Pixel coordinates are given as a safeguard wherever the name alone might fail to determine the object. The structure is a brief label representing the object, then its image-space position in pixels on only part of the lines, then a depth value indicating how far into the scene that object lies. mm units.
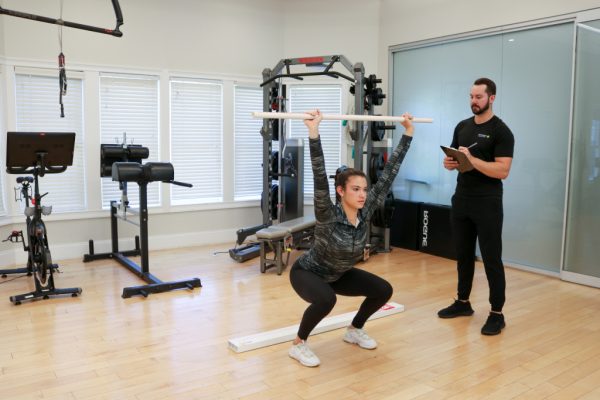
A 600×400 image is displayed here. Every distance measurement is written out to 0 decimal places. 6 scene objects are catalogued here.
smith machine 5535
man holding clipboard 3305
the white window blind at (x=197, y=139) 6234
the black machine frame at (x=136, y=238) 4421
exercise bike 4070
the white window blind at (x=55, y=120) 5312
